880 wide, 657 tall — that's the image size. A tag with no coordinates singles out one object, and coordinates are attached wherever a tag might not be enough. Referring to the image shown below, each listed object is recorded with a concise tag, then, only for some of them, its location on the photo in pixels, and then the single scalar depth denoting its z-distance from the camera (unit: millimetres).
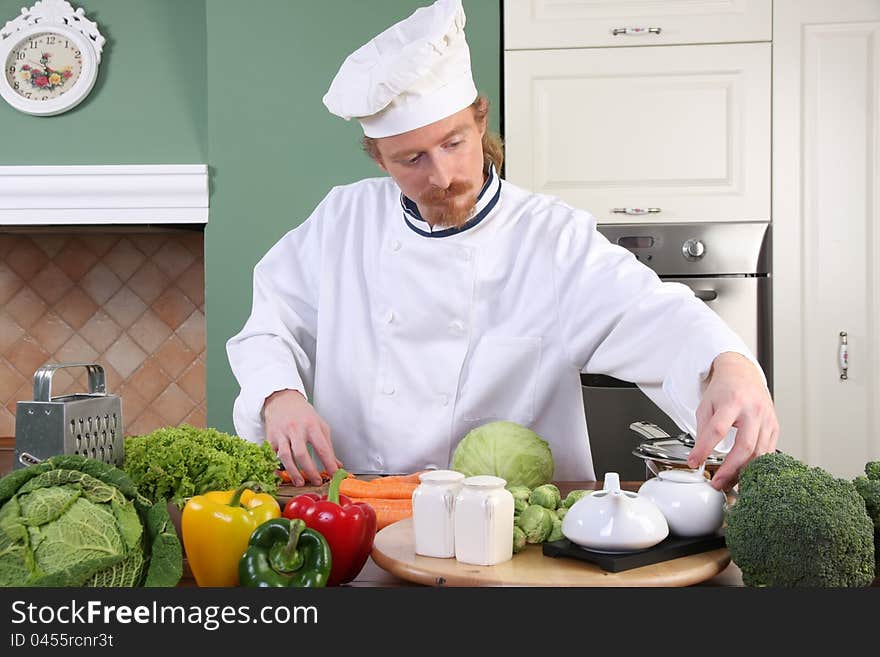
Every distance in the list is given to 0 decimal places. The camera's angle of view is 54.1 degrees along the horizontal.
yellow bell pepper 891
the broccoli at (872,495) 900
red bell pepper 906
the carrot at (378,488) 1219
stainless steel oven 2506
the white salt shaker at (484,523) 883
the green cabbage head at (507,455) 1308
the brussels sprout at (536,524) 943
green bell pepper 819
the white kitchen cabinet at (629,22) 2469
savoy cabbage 753
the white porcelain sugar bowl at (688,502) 948
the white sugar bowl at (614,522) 879
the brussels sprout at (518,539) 929
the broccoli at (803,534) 814
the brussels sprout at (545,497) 999
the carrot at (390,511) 1120
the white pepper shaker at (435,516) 913
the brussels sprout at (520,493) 1002
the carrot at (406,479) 1290
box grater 1001
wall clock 2707
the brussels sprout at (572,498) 1034
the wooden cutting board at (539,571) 843
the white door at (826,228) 2449
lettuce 1167
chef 1522
